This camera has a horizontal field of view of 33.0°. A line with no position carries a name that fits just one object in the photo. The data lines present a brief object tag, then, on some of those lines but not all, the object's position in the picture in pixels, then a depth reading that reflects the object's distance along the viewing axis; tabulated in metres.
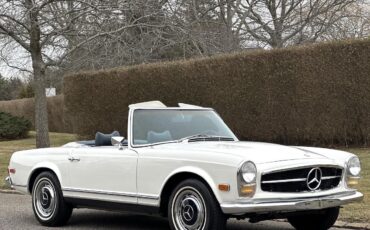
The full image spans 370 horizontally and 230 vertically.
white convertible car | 6.16
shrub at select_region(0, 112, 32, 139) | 29.22
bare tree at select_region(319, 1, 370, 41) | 29.04
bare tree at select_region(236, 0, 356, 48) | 29.03
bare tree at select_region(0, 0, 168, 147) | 16.98
